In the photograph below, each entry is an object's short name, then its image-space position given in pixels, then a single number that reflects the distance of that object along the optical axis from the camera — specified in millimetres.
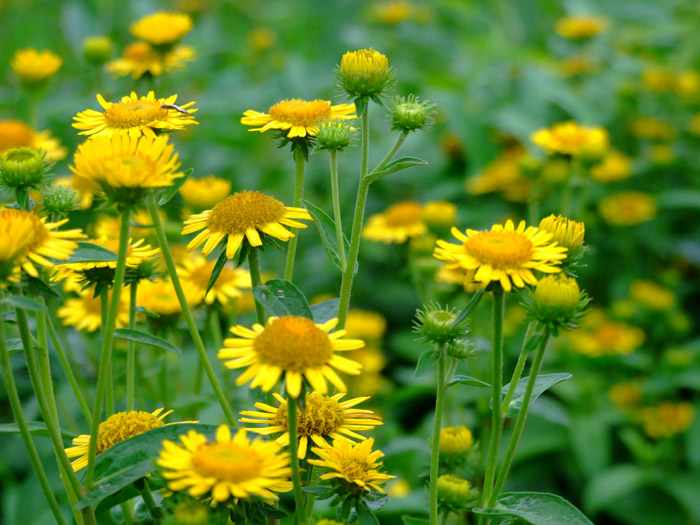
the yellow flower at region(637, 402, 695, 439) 955
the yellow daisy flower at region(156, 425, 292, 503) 617
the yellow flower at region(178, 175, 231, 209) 800
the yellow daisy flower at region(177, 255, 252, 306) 759
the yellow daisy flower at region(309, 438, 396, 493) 648
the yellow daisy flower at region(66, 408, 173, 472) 656
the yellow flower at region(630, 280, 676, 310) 1109
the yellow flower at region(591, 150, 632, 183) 1225
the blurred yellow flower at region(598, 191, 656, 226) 1191
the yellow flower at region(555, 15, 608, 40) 1376
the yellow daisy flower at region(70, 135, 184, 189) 632
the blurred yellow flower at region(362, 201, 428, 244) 868
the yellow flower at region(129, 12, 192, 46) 857
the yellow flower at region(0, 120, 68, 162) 850
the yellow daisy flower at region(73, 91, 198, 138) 674
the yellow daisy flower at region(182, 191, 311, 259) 670
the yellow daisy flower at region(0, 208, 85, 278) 625
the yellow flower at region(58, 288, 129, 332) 762
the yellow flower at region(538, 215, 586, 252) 675
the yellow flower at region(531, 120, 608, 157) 864
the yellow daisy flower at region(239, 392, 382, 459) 657
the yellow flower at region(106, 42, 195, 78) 856
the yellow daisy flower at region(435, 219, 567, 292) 654
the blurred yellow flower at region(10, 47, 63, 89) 935
